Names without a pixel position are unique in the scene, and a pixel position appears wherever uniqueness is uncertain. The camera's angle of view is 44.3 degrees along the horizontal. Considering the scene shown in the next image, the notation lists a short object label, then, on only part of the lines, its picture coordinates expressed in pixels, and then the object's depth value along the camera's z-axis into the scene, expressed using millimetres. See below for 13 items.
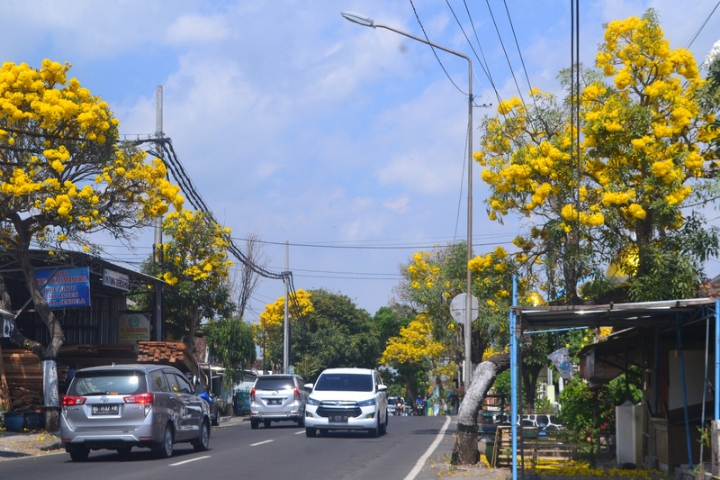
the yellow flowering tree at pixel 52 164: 22344
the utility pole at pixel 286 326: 49106
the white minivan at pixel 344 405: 23578
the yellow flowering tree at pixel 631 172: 16391
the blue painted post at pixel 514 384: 11547
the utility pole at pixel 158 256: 31109
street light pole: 19000
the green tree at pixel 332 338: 65438
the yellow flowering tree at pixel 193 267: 35562
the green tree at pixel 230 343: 43719
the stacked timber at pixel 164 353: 31592
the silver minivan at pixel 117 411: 16188
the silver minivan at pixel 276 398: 29578
